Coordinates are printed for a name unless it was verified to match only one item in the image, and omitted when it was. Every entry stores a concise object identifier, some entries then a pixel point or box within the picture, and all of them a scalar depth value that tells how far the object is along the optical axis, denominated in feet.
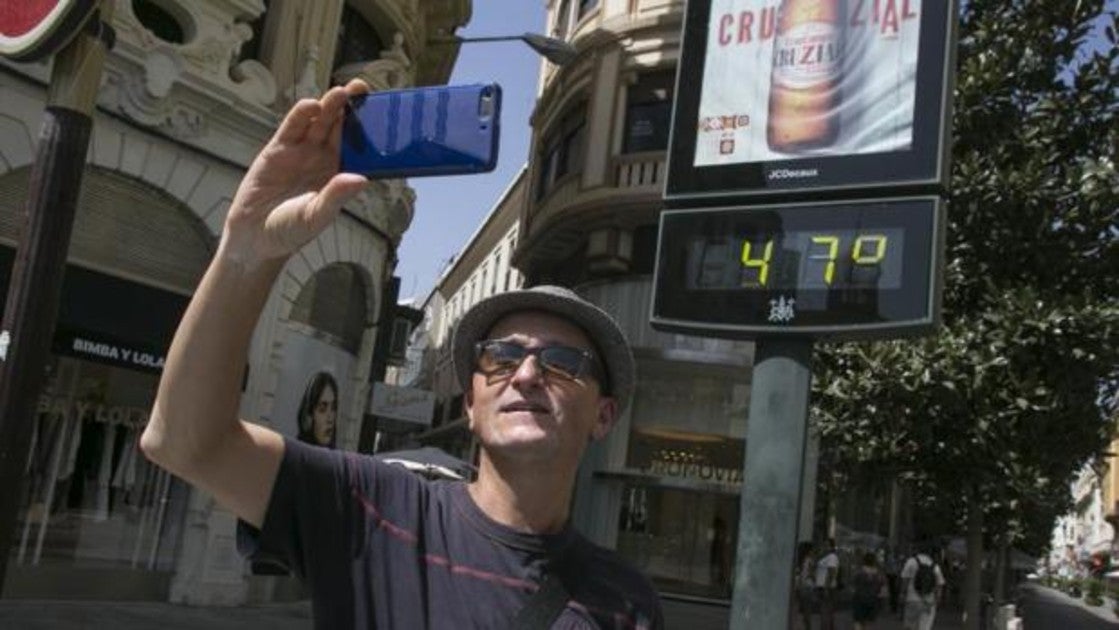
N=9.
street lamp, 48.58
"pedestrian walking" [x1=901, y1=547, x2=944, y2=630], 60.18
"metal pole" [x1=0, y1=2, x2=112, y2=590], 16.66
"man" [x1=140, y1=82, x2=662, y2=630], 6.07
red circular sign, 17.60
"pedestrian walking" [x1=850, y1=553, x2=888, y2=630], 62.03
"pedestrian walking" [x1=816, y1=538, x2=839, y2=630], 60.59
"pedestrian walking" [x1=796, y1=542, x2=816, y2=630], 59.57
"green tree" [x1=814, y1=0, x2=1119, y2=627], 32.81
